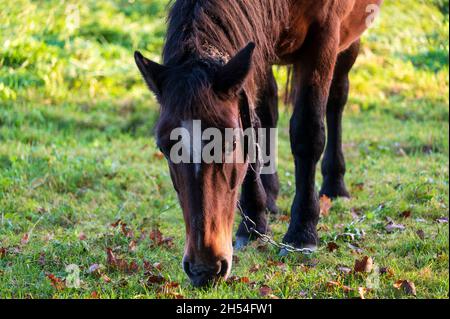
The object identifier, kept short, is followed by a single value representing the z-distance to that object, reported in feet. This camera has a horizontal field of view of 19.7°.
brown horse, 21.20
